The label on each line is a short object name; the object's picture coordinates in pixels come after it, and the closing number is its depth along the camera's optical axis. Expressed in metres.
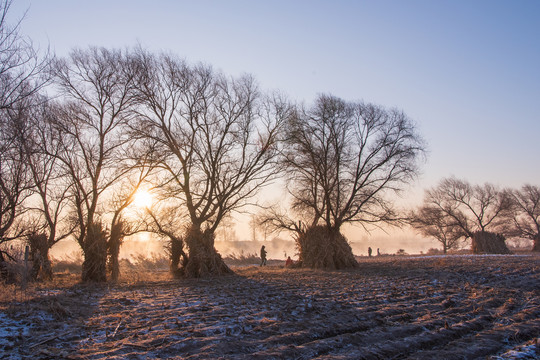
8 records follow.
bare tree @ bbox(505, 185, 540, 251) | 47.44
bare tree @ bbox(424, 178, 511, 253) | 43.62
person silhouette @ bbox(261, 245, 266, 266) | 27.06
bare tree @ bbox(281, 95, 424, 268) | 19.56
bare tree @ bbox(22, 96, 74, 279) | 14.32
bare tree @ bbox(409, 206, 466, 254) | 43.38
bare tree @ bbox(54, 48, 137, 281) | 15.33
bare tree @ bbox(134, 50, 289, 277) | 16.77
